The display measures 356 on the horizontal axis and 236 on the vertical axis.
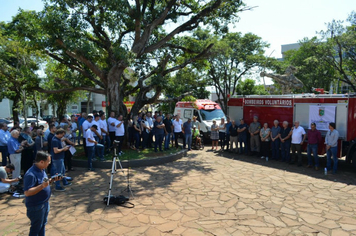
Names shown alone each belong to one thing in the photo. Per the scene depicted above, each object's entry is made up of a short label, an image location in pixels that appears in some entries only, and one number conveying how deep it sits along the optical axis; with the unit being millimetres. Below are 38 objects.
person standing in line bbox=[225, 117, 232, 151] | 13016
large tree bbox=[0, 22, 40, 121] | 15070
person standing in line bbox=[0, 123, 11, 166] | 8179
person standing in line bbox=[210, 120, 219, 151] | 13648
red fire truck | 9250
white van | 15506
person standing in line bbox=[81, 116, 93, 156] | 9875
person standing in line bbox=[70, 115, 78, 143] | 13213
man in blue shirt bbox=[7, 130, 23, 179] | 7250
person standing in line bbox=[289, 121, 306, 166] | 10156
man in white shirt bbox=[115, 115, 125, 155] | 10883
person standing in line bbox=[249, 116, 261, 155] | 11945
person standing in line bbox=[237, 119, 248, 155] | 12352
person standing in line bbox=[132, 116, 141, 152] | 11738
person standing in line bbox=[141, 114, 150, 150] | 12121
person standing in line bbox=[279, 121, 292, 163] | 10711
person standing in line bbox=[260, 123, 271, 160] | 11391
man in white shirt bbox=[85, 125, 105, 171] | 8781
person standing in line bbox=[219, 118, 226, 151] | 13414
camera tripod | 6074
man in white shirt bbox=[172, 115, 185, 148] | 12930
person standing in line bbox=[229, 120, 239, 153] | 12727
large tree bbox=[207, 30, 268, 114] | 24609
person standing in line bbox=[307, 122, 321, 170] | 9547
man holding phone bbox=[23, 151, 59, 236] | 3643
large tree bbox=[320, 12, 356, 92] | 19578
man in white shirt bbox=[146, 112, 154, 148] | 12758
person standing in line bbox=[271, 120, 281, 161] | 11047
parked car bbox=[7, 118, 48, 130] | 23573
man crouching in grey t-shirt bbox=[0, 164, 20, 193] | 5093
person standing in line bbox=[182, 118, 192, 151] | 13160
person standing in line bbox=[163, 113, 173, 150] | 12344
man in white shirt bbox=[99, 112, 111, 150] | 10492
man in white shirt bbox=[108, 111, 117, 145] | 11059
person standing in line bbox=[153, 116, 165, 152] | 11559
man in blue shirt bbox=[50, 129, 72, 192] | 6785
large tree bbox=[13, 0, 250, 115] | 9984
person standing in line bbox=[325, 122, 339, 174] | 8844
